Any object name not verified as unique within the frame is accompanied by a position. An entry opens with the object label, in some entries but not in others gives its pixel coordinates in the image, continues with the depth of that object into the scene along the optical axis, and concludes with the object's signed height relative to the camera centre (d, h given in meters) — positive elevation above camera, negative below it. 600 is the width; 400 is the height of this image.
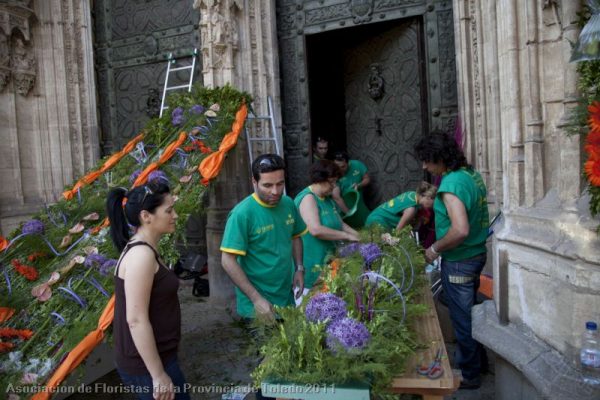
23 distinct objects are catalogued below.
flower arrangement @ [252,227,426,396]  1.83 -0.70
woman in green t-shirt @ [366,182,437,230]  4.36 -0.45
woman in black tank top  2.08 -0.55
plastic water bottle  2.06 -0.86
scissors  1.96 -0.85
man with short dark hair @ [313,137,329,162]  6.22 +0.19
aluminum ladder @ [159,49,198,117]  6.89 +1.43
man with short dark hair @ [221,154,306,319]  2.89 -0.47
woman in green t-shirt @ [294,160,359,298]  3.80 -0.45
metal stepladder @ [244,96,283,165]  6.23 +0.42
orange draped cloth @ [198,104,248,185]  4.51 +0.13
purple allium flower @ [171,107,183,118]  5.38 +0.63
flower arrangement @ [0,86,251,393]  3.03 -0.54
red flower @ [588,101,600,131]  1.83 +0.13
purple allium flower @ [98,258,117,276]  3.45 -0.64
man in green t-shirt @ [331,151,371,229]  5.64 -0.29
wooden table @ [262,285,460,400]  1.81 -0.85
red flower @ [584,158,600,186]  1.83 -0.08
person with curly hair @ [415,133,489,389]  3.38 -0.60
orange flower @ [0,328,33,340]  3.05 -0.95
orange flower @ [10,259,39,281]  3.61 -0.68
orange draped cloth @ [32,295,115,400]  2.73 -1.02
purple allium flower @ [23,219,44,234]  4.09 -0.41
